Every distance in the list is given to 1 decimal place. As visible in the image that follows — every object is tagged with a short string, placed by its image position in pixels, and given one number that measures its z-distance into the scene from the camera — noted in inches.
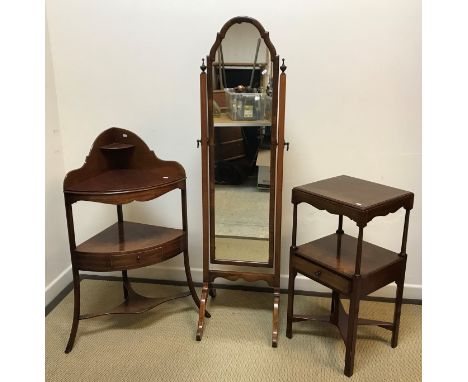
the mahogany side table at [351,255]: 62.9
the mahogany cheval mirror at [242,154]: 69.8
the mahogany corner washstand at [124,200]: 71.1
